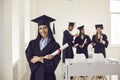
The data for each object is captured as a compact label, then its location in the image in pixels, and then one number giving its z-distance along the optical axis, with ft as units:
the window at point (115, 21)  22.44
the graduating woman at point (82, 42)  17.07
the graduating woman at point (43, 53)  8.40
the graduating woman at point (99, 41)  16.78
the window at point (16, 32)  13.32
